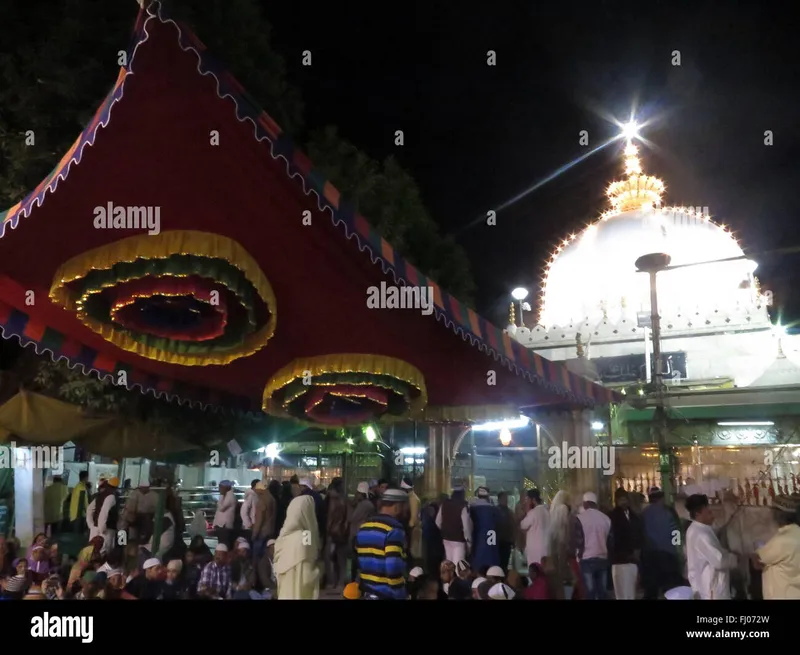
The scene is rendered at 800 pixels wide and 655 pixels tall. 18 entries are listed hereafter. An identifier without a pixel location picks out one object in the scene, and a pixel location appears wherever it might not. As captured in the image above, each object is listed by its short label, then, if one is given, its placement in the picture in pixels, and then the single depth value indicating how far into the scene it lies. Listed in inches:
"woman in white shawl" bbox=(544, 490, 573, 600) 290.2
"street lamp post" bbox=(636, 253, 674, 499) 312.3
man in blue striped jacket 192.1
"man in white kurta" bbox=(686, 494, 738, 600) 208.5
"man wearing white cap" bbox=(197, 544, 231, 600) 229.0
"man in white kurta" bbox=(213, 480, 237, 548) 302.4
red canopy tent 159.3
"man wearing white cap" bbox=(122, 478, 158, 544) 317.4
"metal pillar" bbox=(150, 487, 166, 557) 323.9
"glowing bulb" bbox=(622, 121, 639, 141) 776.9
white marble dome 625.9
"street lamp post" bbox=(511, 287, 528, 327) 706.1
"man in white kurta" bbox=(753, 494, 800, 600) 196.7
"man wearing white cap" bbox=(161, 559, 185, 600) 220.4
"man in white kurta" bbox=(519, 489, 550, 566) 291.9
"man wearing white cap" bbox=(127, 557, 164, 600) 213.3
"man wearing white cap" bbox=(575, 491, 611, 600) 255.6
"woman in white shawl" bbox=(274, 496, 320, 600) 234.4
